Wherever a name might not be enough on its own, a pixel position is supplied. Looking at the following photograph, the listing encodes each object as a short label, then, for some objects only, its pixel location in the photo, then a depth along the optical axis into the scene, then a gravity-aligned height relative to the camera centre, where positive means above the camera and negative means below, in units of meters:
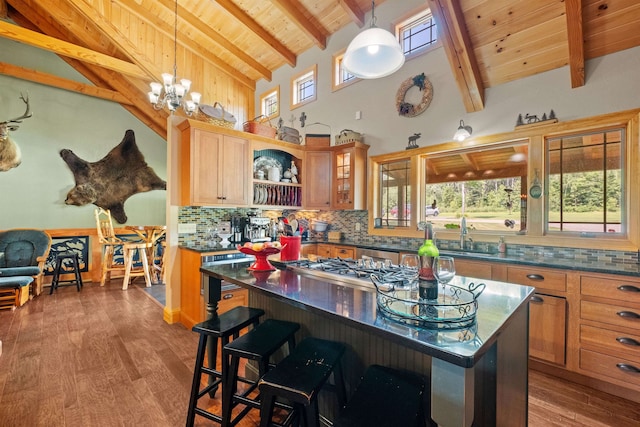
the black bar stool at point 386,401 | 1.01 -0.72
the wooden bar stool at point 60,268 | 4.91 -1.01
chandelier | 3.46 +1.41
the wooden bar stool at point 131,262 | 5.16 -0.91
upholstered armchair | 4.47 -0.63
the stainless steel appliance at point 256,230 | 4.05 -0.25
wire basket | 0.96 -0.35
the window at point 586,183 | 2.59 +0.30
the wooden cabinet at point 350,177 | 4.13 +0.53
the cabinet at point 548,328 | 2.31 -0.92
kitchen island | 0.82 -0.45
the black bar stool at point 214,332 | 1.66 -0.70
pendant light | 1.88 +1.02
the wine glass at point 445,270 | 1.26 -0.25
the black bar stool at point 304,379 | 1.15 -0.69
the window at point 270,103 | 5.71 +2.22
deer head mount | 4.86 +1.10
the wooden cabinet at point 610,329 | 2.06 -0.84
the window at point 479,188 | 3.10 +0.31
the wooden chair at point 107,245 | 5.32 -0.63
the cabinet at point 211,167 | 3.36 +0.55
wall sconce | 3.23 +0.91
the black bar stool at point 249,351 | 1.45 -0.69
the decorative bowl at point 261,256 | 1.84 -0.28
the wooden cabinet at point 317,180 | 4.42 +0.50
